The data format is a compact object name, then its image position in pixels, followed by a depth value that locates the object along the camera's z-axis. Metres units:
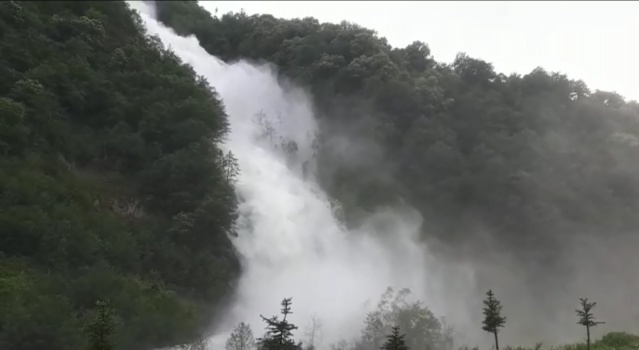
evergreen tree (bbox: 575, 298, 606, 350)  29.48
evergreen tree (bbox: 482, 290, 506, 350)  29.44
